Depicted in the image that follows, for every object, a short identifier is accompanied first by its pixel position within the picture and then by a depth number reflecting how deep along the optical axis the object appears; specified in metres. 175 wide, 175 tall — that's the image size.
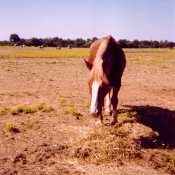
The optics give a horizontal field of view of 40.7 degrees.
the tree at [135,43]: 91.50
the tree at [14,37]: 130.57
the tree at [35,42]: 105.62
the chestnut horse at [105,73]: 4.67
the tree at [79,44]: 99.72
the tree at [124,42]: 86.86
